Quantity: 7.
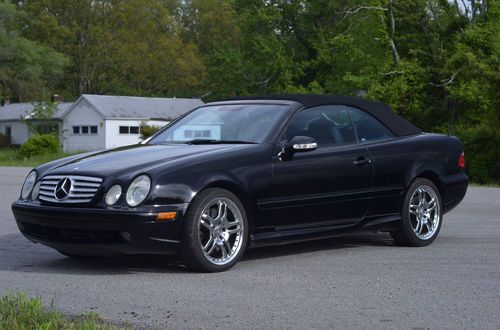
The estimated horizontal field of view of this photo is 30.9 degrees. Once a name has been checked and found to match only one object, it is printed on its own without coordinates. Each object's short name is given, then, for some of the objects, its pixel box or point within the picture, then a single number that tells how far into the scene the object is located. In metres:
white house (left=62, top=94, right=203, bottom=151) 68.06
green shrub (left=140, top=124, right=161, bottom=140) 57.48
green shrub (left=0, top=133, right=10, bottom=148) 76.31
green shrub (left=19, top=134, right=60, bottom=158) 47.72
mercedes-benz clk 7.25
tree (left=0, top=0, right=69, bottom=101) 77.44
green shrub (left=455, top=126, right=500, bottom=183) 30.73
